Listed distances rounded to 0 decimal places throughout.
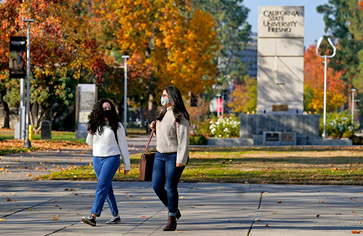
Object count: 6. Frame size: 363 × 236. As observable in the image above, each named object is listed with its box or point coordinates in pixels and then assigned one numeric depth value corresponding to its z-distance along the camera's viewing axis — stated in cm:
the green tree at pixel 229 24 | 11306
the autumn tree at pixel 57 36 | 3675
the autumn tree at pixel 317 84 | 8603
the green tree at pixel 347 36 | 10864
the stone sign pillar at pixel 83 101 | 4553
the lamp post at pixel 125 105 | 5566
